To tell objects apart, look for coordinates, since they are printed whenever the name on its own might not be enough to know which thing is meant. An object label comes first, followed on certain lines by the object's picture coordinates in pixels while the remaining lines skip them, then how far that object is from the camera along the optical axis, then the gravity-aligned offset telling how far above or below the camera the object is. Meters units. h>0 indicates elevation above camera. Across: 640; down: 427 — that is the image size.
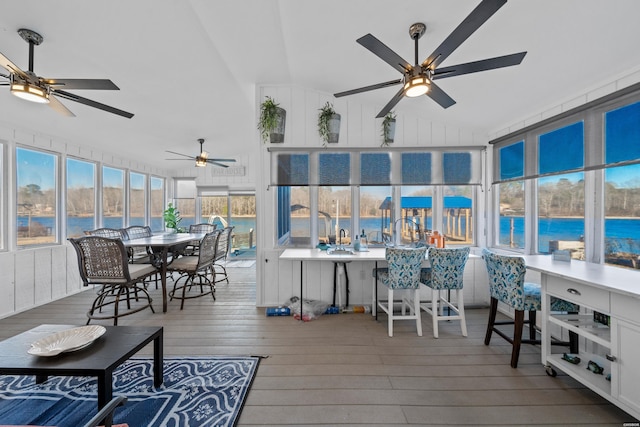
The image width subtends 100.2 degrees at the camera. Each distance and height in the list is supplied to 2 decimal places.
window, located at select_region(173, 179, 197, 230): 6.90 +0.32
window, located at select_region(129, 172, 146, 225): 5.70 +0.31
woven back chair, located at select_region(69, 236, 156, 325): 3.01 -0.59
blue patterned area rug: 1.71 -1.31
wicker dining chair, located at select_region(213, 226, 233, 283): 4.28 -0.54
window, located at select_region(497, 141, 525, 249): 3.34 +0.23
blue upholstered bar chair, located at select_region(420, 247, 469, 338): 2.86 -0.61
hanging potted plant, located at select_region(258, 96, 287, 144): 3.50 +1.22
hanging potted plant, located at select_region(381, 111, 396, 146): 3.70 +1.19
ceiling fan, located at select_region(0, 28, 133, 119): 2.02 +1.02
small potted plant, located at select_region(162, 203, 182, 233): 6.05 -0.17
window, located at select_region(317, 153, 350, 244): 3.75 +0.24
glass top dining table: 3.55 -0.43
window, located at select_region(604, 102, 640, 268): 2.15 +0.23
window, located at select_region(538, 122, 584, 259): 2.60 +0.24
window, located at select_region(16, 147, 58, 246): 3.61 +0.21
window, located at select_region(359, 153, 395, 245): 3.78 +0.23
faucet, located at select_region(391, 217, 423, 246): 3.92 -0.13
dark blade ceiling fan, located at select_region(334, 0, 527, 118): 1.50 +1.09
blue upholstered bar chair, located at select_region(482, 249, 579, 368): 2.26 -0.70
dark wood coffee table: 1.43 -0.84
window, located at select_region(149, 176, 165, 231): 6.41 +0.21
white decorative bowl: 1.55 -0.81
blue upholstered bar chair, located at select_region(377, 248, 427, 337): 2.84 -0.62
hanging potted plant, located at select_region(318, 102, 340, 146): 3.62 +1.22
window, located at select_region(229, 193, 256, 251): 6.80 -0.13
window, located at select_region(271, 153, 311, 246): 3.70 +0.22
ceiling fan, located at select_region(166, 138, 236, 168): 4.95 +1.00
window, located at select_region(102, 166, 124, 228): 5.00 +0.29
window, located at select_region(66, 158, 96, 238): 4.32 +0.26
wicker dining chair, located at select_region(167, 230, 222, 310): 3.77 -0.73
